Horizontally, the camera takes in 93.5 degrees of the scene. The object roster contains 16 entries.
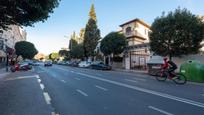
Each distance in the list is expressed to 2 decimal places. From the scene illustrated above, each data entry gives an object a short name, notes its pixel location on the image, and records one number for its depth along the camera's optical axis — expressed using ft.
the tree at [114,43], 57.41
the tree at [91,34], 79.76
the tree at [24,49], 112.91
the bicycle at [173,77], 22.72
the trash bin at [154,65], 35.28
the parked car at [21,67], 48.91
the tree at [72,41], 120.22
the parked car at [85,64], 67.85
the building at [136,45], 56.64
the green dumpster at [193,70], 24.99
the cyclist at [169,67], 23.29
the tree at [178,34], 34.91
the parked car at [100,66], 54.86
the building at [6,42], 79.07
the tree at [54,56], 195.61
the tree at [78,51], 92.02
